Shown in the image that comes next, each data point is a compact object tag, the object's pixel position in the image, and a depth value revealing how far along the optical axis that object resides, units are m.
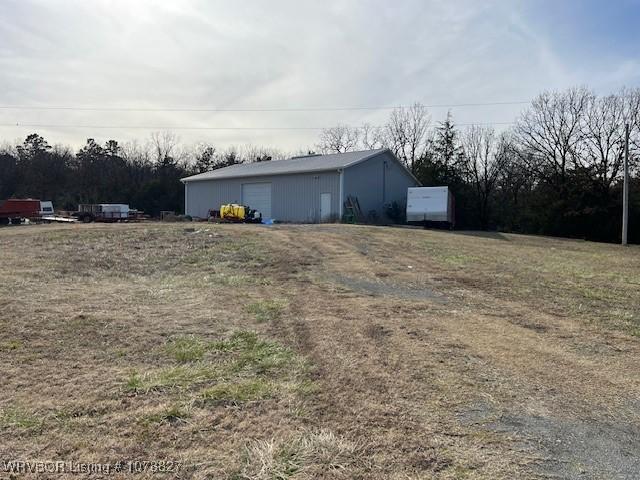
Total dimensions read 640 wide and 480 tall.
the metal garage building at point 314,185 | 26.14
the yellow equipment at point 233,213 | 25.31
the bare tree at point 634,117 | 32.55
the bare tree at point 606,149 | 32.56
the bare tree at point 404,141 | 48.28
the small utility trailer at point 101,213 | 28.52
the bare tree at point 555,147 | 35.34
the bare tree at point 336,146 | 53.53
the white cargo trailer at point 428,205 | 25.97
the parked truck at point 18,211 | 29.45
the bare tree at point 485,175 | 39.56
